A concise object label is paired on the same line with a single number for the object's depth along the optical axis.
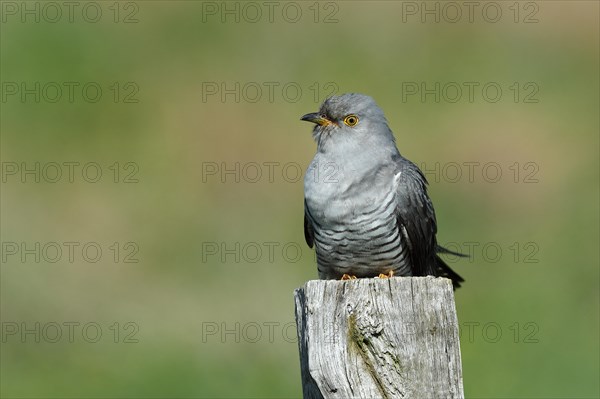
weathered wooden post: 7.46
